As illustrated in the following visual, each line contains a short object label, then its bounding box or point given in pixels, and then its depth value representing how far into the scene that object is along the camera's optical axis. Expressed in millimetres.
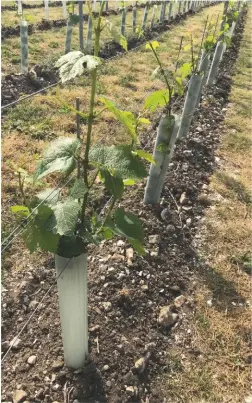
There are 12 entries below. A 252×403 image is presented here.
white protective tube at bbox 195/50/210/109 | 5707
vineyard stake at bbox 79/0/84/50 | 7089
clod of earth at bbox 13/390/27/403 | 2010
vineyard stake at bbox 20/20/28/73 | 6704
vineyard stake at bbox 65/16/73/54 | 7547
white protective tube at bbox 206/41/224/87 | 7074
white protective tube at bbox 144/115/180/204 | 3027
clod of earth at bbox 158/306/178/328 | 2566
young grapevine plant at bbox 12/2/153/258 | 1391
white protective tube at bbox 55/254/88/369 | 1639
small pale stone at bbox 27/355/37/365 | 2191
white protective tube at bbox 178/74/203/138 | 4637
